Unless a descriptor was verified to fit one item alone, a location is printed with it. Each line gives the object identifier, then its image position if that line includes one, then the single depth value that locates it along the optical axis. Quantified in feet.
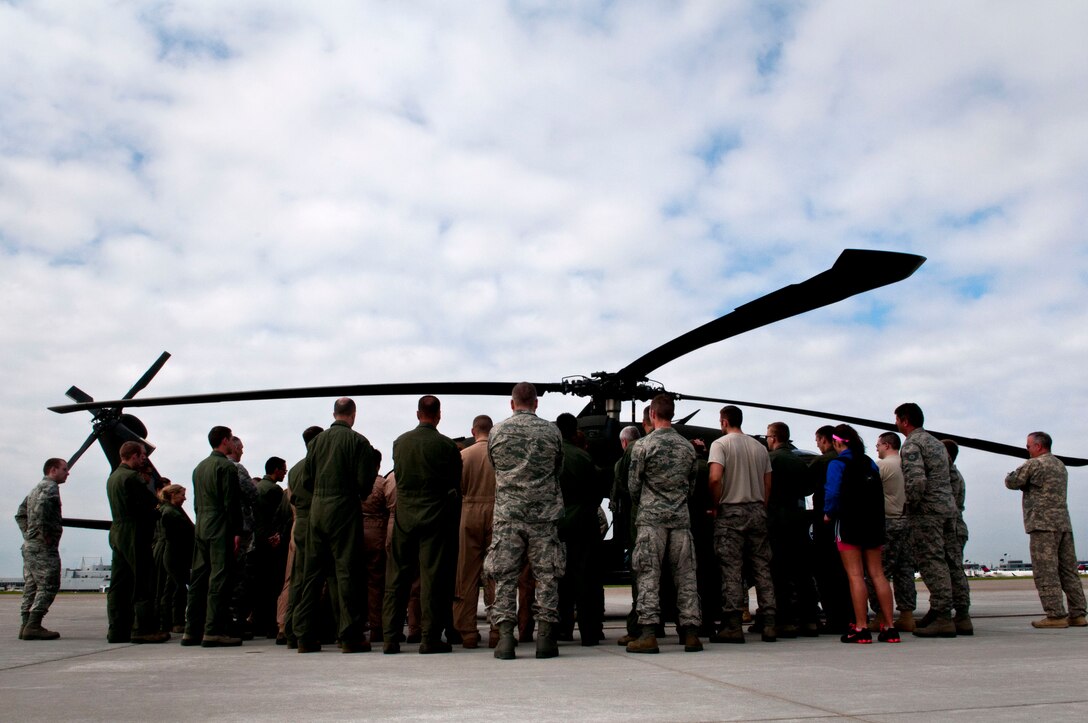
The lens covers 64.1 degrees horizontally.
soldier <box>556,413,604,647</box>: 21.15
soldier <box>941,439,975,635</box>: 23.15
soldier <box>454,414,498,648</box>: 22.00
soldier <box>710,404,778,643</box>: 21.16
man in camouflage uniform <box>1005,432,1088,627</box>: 25.07
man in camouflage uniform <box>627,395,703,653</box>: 19.57
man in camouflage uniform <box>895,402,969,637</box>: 22.90
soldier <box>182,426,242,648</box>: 22.00
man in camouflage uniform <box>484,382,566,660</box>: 18.90
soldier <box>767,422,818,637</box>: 23.44
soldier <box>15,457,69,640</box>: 24.35
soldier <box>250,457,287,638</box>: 26.20
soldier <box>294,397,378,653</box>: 20.39
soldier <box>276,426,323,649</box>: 21.01
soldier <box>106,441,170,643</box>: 23.07
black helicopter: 18.52
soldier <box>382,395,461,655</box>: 20.16
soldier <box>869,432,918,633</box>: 23.03
